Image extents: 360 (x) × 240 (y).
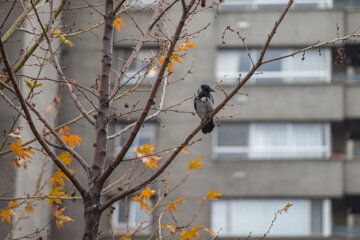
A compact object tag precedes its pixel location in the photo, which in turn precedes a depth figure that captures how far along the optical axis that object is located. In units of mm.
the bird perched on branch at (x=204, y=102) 18828
